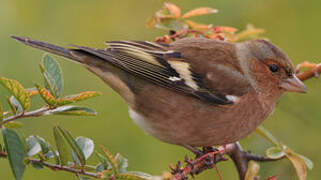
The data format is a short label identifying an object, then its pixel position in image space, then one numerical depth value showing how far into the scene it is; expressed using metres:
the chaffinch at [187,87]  6.17
